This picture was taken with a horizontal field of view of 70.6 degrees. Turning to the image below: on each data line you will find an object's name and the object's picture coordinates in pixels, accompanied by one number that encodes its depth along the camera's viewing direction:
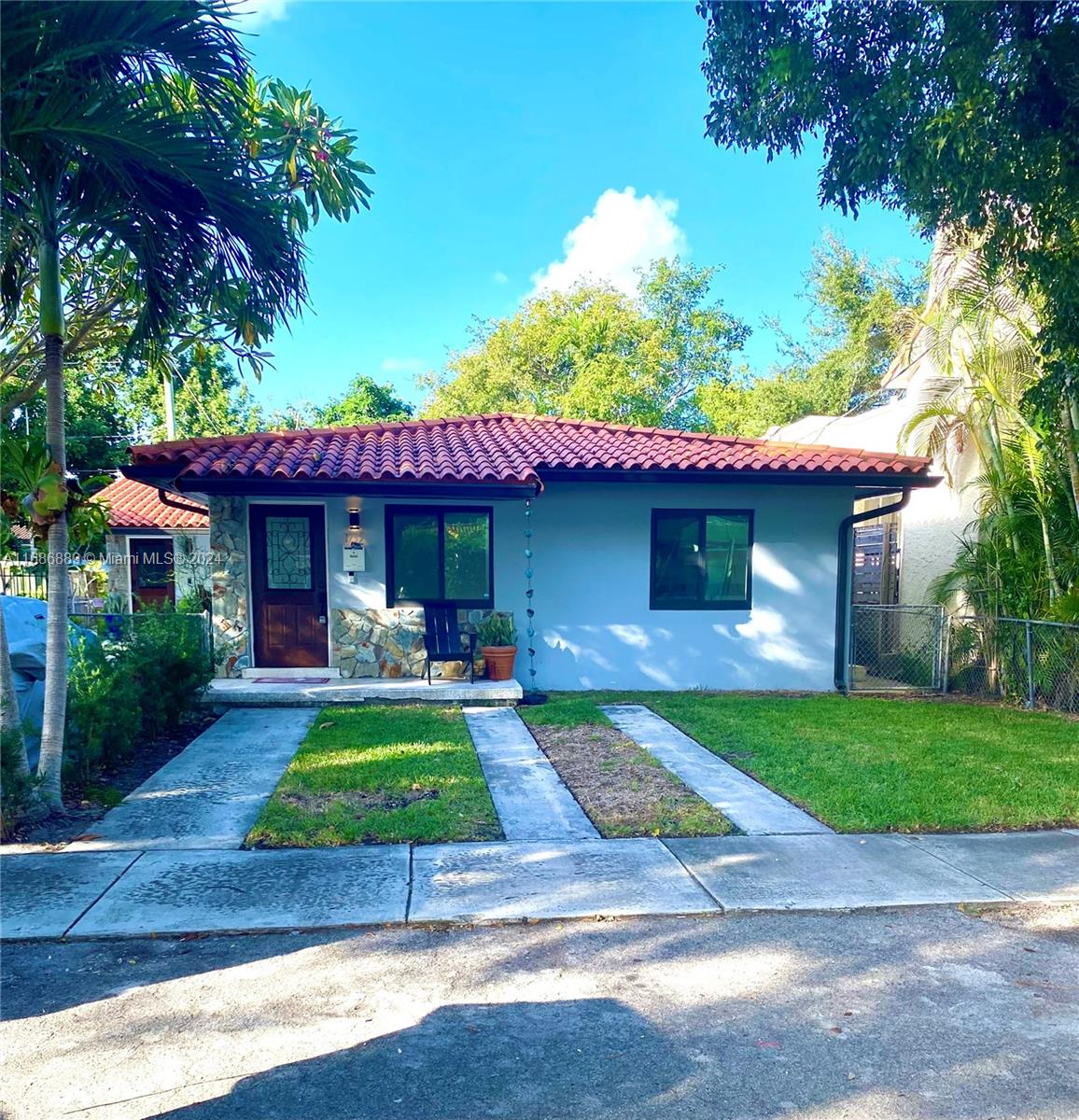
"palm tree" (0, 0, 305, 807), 4.47
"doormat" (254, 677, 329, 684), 9.35
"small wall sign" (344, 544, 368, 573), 9.63
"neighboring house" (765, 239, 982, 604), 10.98
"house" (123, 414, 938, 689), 9.53
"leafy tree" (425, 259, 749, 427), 23.80
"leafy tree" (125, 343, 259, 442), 23.27
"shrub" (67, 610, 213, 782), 5.69
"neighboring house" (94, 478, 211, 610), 17.83
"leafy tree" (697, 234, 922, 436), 25.36
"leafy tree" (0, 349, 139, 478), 21.75
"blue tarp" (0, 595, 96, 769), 5.53
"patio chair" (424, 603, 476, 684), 9.33
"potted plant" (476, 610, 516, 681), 9.50
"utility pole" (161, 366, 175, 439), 18.21
